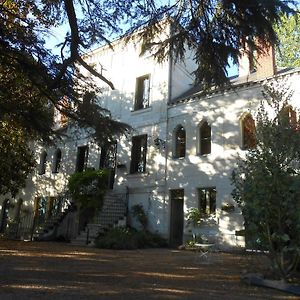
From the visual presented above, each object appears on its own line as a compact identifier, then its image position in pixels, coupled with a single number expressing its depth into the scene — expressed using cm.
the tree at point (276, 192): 597
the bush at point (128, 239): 1258
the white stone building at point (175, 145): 1342
